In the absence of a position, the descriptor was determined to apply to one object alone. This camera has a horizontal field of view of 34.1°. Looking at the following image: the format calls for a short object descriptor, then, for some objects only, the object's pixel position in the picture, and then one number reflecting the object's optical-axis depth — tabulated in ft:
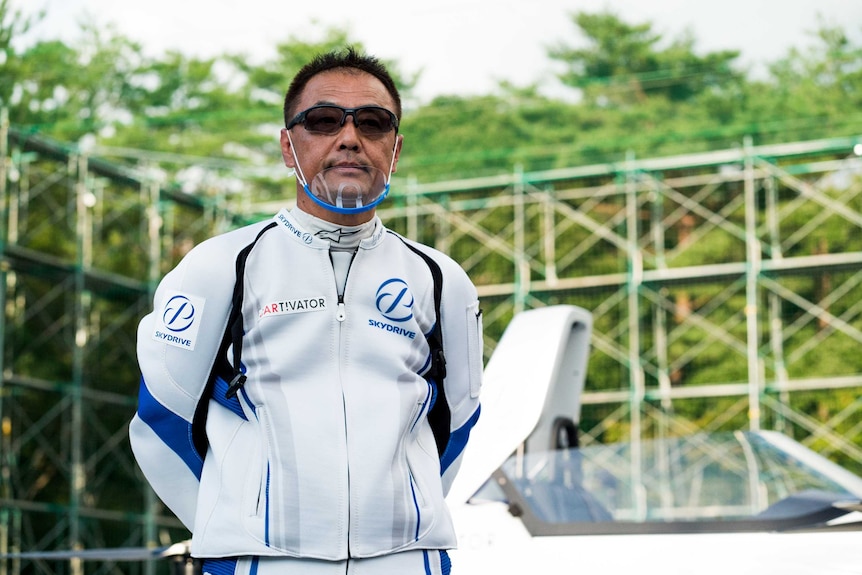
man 6.35
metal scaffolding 58.03
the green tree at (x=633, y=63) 89.86
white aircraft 12.23
